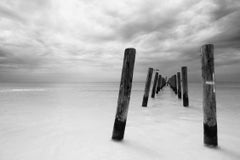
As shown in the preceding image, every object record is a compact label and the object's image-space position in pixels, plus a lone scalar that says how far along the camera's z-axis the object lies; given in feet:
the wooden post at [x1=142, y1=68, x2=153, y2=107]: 29.37
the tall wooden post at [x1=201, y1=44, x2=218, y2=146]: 10.25
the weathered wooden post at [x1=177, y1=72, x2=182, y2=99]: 42.29
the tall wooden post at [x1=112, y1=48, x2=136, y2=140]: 11.68
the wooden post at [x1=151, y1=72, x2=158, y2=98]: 45.12
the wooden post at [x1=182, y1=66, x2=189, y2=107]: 28.67
